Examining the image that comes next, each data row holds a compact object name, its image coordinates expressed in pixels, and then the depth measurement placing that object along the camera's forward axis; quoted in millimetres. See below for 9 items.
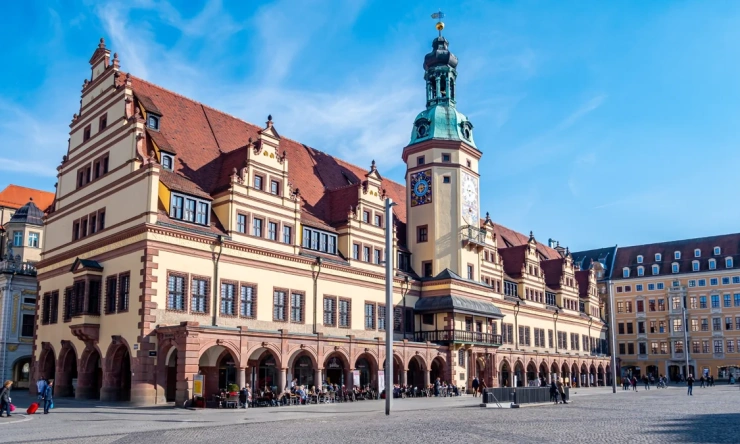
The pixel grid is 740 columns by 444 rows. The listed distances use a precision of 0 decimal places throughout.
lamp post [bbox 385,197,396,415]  32750
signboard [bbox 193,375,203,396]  36469
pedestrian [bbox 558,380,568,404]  46969
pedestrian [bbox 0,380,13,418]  30031
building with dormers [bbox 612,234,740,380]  107812
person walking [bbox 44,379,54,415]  32500
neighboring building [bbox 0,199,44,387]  63469
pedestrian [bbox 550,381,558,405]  46975
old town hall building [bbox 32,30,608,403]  40344
